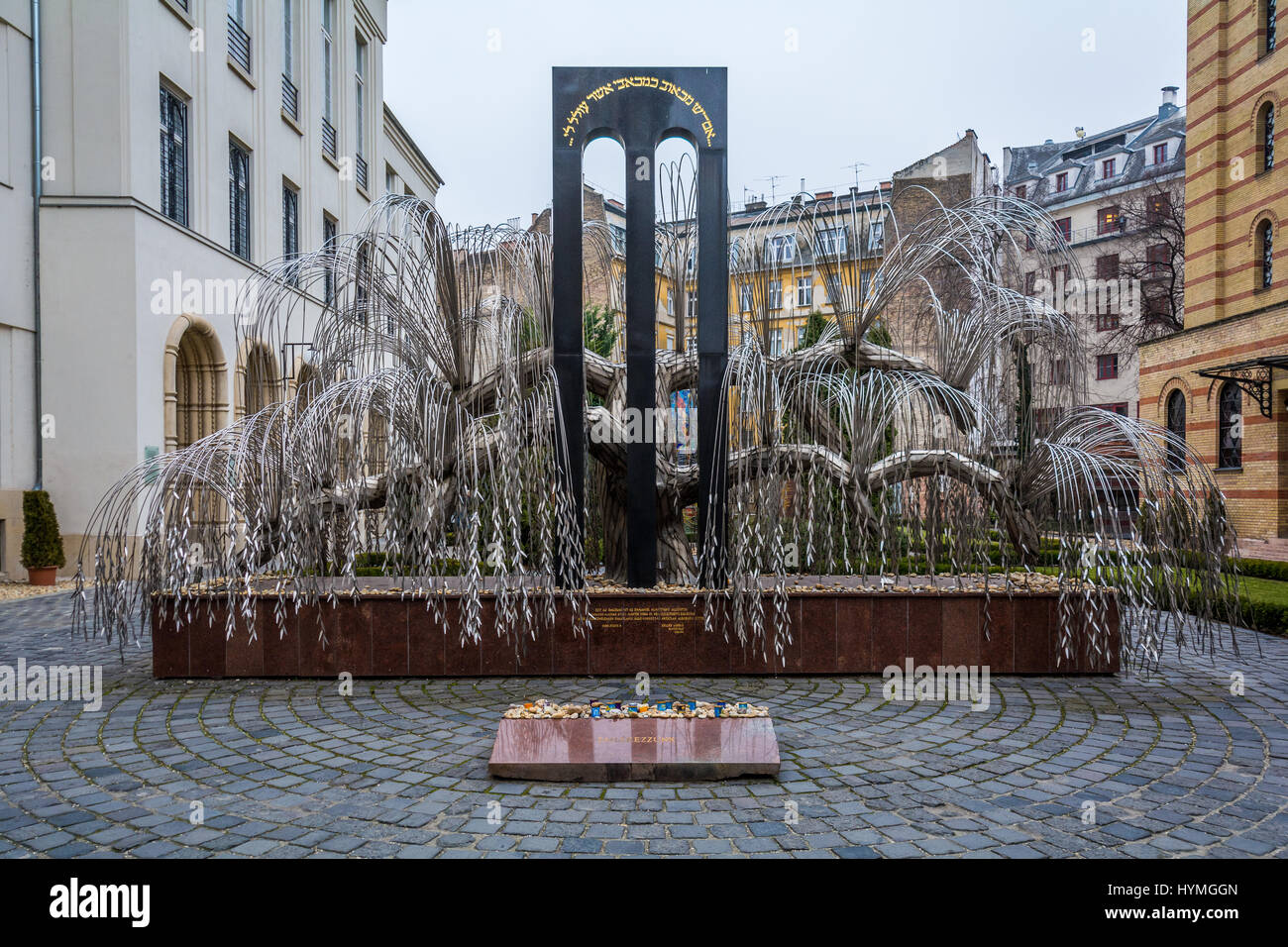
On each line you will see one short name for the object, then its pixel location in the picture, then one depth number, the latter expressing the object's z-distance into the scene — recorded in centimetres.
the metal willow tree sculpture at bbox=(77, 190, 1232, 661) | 722
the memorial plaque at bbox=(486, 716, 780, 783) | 490
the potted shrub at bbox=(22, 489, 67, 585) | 1342
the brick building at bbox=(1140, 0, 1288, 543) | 1875
